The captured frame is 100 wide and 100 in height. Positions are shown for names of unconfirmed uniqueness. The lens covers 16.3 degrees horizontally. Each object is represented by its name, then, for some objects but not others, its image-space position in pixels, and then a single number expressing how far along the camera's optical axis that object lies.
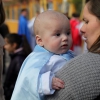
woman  1.91
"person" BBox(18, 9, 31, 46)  12.31
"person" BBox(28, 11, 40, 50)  12.04
